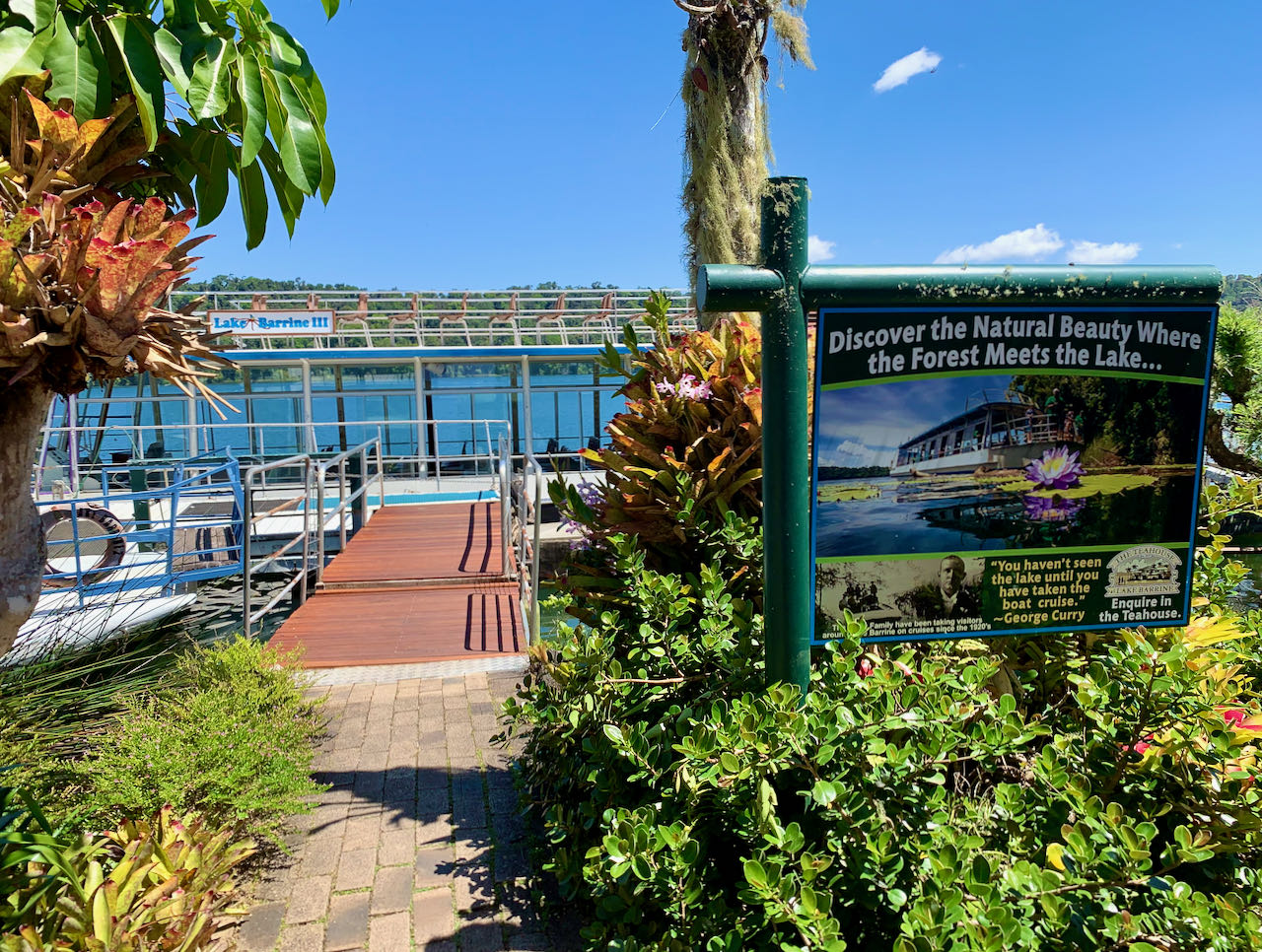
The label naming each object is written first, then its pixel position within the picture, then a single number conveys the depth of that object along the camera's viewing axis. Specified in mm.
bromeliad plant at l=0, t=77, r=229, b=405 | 1280
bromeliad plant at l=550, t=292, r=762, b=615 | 2402
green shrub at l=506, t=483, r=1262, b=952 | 1304
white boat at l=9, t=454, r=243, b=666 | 3614
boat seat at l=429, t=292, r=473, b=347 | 17469
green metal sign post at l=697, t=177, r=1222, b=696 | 1673
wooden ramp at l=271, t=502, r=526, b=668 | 4848
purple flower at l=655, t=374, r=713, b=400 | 2461
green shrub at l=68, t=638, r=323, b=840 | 2217
